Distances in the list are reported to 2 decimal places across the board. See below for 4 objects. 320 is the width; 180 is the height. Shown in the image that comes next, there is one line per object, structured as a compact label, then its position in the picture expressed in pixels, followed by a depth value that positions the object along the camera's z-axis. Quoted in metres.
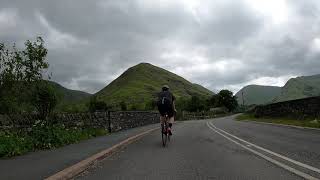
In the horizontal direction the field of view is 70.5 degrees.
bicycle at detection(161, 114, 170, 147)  6.90
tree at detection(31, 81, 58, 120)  8.24
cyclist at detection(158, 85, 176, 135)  7.16
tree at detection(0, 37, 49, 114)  7.89
